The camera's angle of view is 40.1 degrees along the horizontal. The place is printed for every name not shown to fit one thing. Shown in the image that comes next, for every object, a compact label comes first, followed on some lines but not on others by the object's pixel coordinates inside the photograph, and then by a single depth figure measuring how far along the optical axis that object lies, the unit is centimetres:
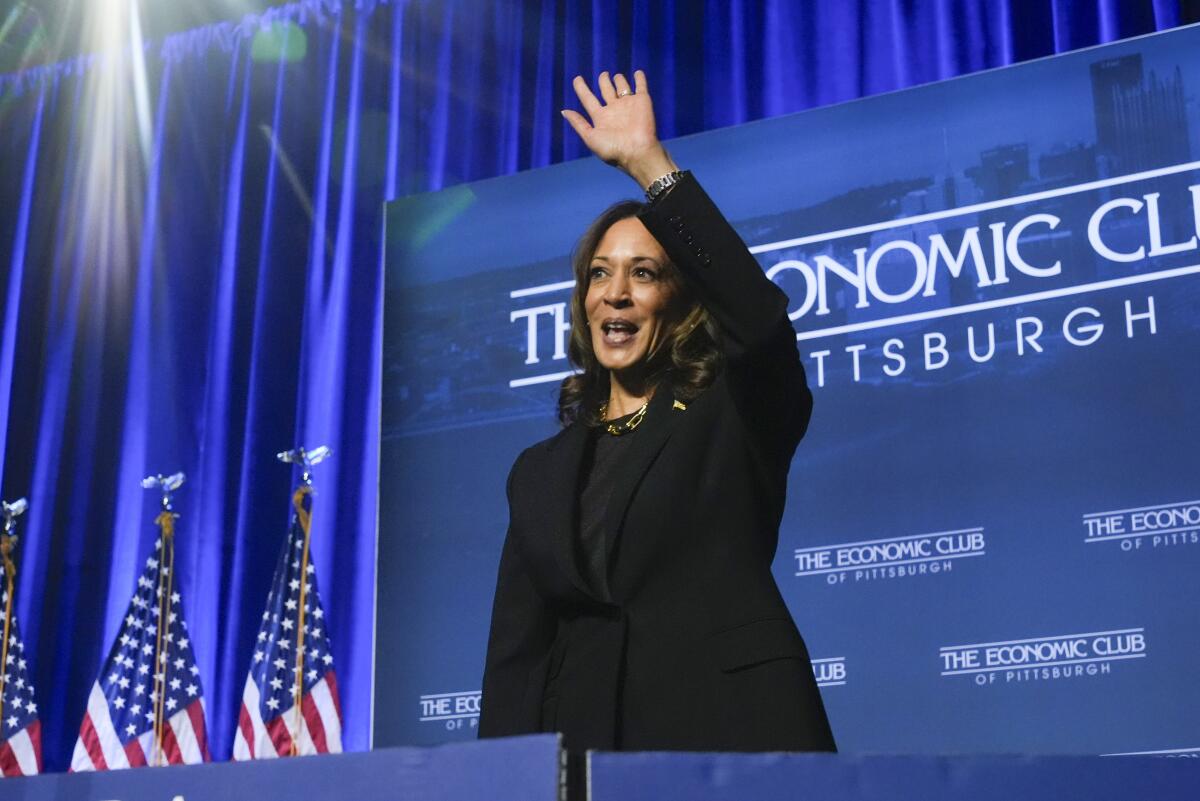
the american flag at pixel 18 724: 514
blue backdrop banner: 333
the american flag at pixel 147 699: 495
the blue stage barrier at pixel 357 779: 84
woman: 146
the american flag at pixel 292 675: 464
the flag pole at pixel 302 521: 463
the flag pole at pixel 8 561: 523
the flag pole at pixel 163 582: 501
